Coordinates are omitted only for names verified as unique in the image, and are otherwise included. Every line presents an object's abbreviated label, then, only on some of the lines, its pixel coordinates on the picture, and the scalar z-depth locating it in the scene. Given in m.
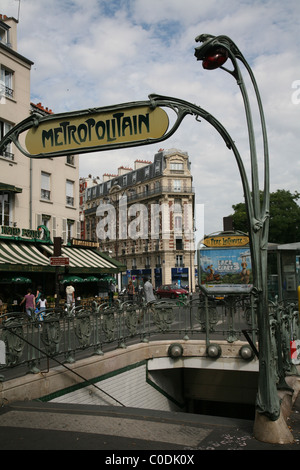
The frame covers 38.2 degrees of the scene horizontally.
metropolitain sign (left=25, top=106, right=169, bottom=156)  5.75
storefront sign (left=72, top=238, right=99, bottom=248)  25.95
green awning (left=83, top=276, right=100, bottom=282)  24.11
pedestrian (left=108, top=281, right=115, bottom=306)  26.98
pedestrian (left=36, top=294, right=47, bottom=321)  18.16
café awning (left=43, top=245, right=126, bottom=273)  23.21
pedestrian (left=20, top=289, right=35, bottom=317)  16.38
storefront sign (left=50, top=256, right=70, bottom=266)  15.04
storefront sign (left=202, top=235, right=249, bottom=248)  12.50
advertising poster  12.27
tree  42.78
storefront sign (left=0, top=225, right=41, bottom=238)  20.33
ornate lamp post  5.00
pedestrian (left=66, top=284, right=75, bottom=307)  19.78
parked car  39.59
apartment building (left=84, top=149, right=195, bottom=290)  60.75
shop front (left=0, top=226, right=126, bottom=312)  19.36
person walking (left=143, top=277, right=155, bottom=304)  14.66
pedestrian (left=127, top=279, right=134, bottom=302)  30.24
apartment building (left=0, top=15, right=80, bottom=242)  21.41
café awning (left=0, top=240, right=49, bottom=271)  18.61
